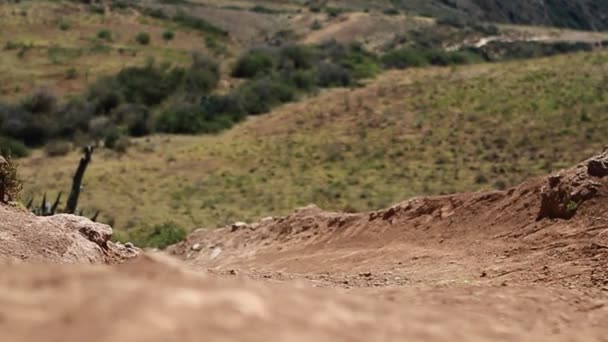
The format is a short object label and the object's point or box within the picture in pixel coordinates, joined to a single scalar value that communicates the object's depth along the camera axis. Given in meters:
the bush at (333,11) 67.25
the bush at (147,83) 39.66
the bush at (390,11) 69.85
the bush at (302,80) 42.66
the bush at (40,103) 35.03
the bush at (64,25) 52.69
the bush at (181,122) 35.00
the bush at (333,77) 44.31
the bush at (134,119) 34.34
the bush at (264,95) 38.34
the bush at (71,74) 42.38
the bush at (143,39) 52.62
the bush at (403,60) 51.25
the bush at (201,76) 41.66
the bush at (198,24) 58.59
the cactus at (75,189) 15.99
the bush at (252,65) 46.31
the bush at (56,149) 30.44
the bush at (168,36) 54.19
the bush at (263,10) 68.50
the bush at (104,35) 52.34
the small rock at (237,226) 14.27
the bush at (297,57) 47.66
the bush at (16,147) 29.64
